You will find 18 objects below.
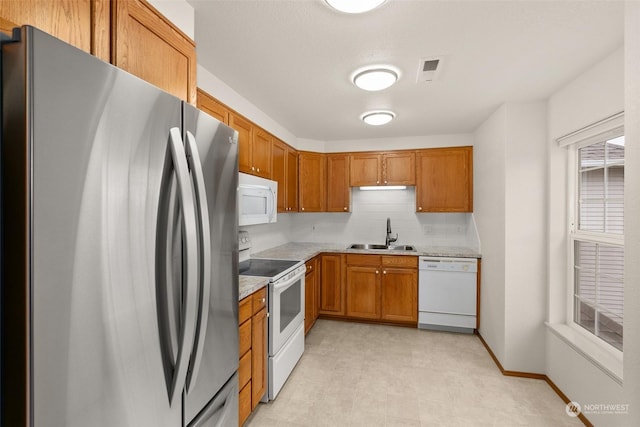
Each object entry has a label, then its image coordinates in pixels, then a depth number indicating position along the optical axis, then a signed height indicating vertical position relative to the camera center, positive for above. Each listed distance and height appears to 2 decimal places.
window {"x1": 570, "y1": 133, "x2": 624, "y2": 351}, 2.06 -0.18
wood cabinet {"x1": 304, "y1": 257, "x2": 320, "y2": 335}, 3.42 -0.97
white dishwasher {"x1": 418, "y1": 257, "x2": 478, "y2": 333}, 3.59 -0.99
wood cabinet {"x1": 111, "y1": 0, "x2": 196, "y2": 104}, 1.09 +0.68
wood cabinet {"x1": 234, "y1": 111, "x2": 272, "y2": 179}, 2.61 +0.62
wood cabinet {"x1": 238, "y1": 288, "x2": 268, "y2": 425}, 1.88 -0.95
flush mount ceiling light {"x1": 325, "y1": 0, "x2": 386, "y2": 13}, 1.42 +0.99
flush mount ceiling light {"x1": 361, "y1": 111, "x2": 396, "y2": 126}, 3.05 +0.98
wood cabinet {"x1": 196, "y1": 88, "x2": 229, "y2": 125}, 2.07 +0.76
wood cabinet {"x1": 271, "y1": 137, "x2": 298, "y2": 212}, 3.45 +0.47
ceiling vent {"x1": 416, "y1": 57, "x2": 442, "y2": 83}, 2.04 +1.03
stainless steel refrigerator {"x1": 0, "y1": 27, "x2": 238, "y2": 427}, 0.58 -0.09
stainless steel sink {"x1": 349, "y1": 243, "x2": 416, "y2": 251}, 4.25 -0.51
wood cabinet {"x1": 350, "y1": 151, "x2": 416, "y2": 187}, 4.11 +0.61
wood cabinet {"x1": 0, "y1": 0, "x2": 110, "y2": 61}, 0.76 +0.55
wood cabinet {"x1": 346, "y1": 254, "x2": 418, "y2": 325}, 3.78 -0.98
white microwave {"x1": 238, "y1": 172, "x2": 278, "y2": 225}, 2.38 +0.10
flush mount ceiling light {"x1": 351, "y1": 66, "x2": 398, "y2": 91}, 2.17 +0.99
